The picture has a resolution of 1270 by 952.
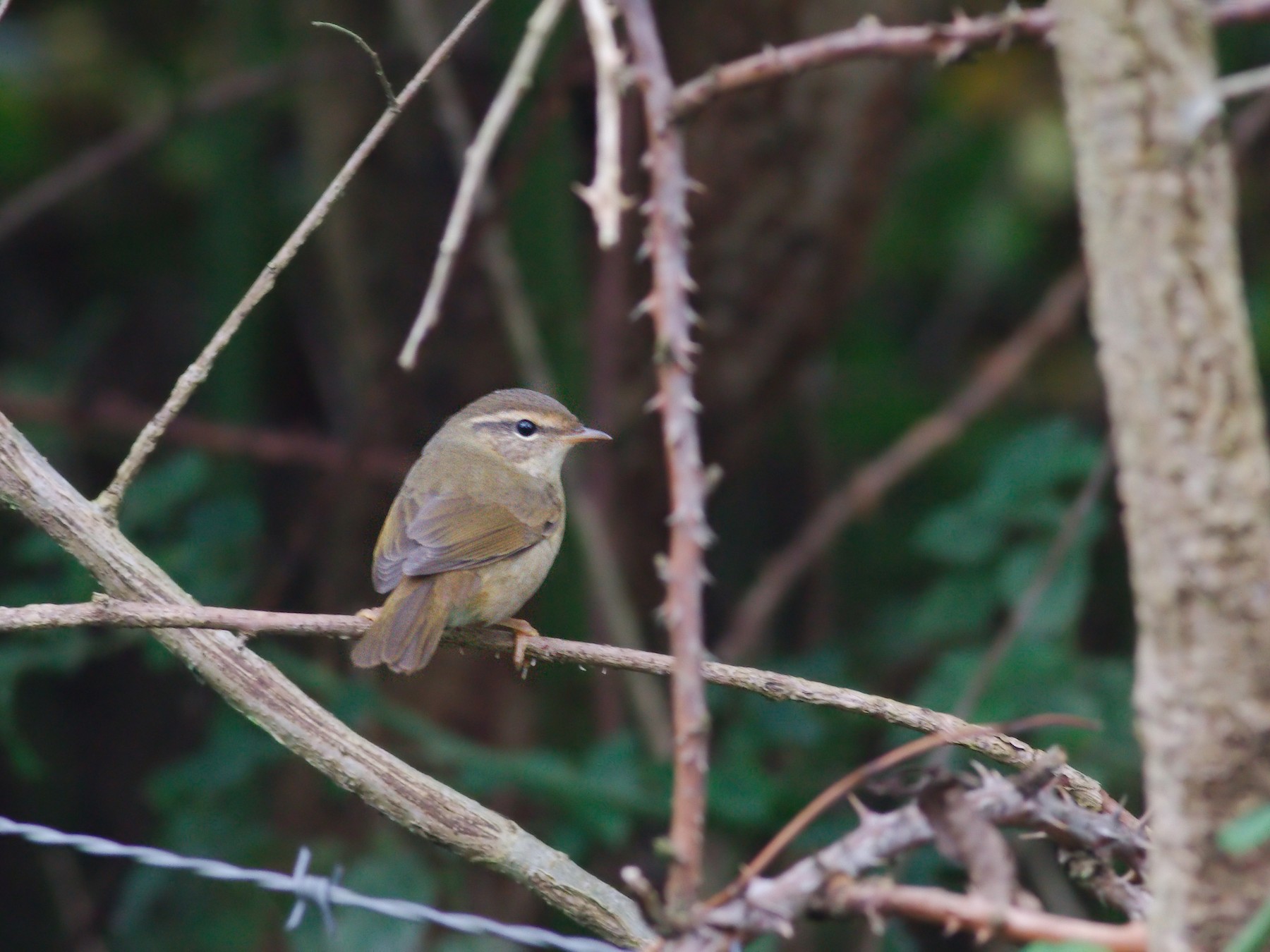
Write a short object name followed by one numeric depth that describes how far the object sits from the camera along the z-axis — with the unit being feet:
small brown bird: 25.35
